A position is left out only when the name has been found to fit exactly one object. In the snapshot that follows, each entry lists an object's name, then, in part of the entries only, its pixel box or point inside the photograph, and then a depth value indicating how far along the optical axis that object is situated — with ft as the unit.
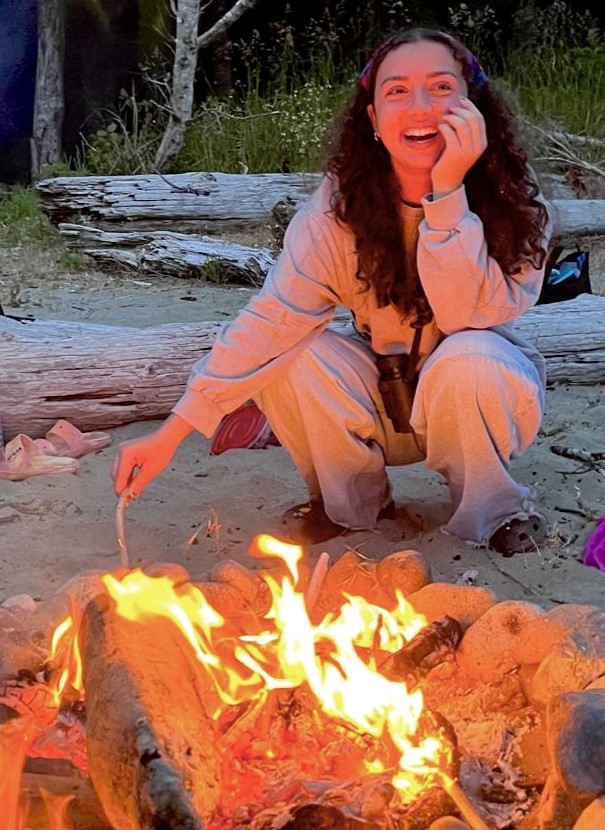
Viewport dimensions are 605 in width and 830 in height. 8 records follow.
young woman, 8.11
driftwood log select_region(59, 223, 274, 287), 20.72
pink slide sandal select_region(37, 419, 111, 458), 12.05
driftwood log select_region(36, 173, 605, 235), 23.89
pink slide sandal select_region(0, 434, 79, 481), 11.50
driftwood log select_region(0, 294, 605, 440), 12.39
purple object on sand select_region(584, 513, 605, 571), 9.18
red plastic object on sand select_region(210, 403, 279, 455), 12.05
